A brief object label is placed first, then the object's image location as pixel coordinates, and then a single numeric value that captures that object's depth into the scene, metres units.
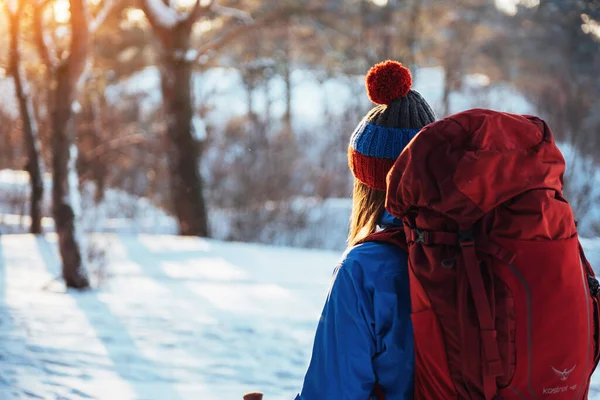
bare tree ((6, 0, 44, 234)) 11.69
